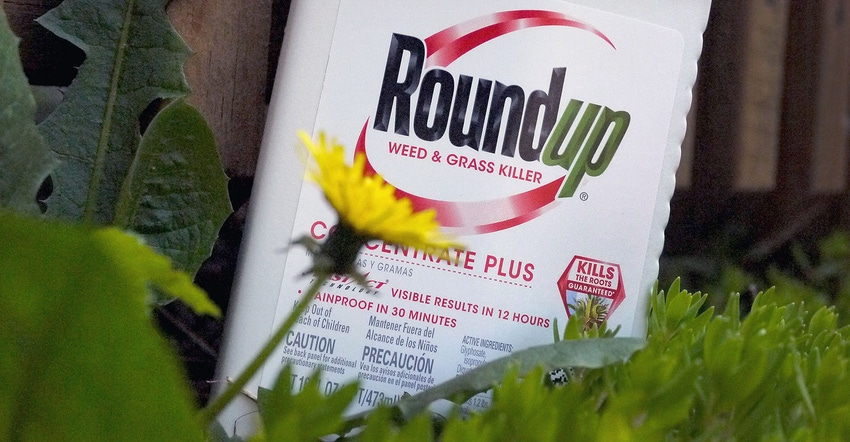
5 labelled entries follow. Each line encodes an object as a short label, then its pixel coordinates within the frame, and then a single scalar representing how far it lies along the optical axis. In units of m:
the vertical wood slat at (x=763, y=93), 0.87
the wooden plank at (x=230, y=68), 0.33
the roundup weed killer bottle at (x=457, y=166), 0.32
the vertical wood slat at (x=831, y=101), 0.66
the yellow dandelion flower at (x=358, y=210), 0.24
